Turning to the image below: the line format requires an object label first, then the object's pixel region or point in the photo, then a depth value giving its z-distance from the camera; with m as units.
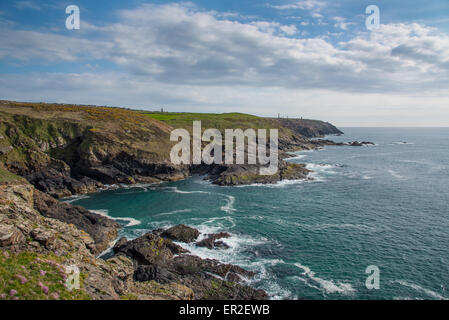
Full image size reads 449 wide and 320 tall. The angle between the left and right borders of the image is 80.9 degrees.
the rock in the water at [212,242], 37.64
